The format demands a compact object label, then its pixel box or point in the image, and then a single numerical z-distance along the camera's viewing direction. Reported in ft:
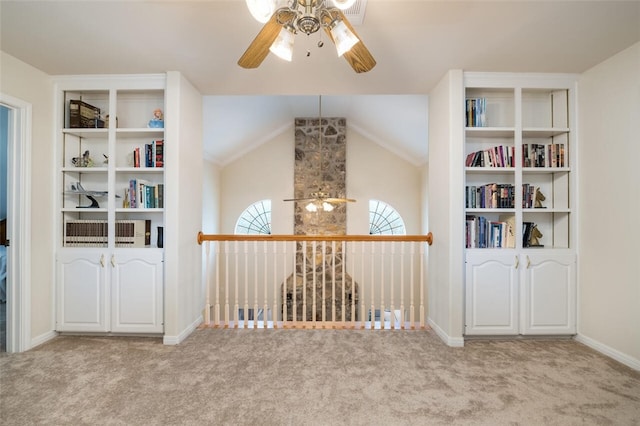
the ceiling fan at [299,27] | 4.19
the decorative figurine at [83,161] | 9.16
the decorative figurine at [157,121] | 9.04
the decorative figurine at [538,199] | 9.04
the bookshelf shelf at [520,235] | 8.71
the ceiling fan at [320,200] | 14.84
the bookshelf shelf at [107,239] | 8.81
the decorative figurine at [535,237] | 9.18
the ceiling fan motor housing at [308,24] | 4.37
